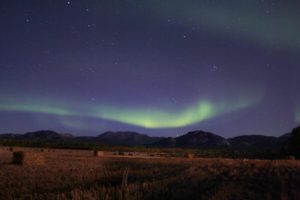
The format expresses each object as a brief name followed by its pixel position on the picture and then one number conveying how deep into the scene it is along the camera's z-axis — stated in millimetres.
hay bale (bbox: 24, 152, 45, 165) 15613
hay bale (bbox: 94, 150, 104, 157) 30322
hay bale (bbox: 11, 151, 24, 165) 15659
